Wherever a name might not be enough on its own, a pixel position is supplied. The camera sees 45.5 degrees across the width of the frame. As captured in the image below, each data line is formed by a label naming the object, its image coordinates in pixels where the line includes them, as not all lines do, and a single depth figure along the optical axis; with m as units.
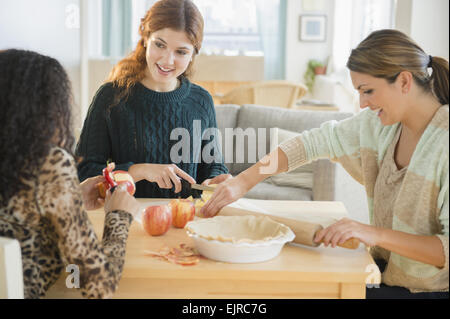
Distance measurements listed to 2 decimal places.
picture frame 7.79
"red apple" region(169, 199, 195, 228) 1.47
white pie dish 1.19
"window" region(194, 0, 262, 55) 7.84
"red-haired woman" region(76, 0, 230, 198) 1.89
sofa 3.03
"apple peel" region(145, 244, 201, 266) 1.21
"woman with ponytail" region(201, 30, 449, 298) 1.31
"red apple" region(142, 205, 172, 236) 1.38
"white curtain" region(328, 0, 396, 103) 4.97
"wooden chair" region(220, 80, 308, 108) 5.08
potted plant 7.73
